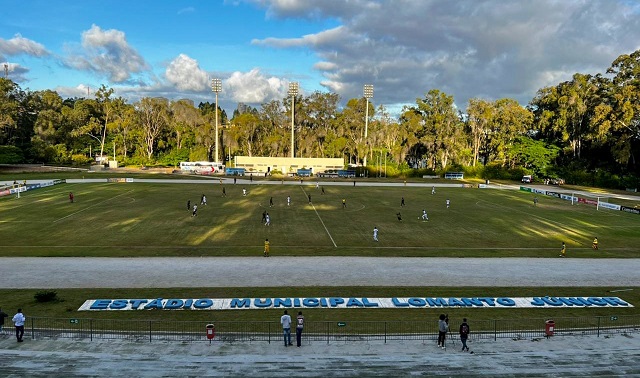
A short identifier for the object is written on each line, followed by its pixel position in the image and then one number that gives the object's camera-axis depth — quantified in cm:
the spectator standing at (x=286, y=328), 1825
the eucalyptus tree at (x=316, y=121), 15125
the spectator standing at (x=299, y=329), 1834
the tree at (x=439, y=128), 12763
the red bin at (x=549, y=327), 1961
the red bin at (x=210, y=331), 1828
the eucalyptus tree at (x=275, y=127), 14766
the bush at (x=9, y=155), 10750
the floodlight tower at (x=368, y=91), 13412
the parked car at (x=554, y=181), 10698
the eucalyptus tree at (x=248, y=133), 14512
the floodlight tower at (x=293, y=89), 13500
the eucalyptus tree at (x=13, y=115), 11525
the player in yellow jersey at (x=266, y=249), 3394
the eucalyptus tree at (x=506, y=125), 11781
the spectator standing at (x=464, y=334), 1798
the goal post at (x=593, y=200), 6457
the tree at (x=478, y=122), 12269
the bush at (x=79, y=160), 12631
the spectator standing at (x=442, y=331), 1817
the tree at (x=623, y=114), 9056
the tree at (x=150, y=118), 13938
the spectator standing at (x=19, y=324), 1783
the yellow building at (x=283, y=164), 11875
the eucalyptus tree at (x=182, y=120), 14488
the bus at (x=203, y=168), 11356
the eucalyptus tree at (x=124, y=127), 13788
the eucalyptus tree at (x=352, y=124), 14425
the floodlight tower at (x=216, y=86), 13150
